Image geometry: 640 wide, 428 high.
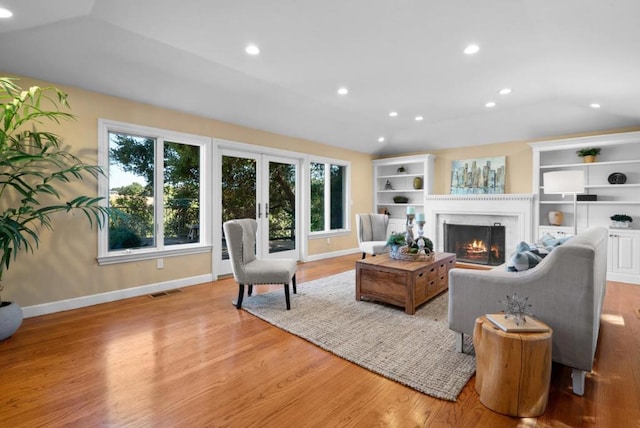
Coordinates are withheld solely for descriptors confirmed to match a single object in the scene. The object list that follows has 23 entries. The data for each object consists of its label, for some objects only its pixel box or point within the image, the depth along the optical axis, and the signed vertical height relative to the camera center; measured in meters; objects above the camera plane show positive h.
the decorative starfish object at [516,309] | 1.89 -0.59
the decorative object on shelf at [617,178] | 4.86 +0.52
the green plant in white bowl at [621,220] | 4.75 -0.13
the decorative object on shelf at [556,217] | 5.30 -0.09
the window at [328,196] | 6.53 +0.33
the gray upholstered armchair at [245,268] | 3.38 -0.62
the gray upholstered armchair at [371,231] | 5.69 -0.37
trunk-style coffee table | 3.28 -0.76
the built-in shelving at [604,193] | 4.67 +0.30
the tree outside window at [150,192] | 3.92 +0.25
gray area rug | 2.13 -1.07
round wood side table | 1.71 -0.88
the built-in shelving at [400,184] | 6.88 +0.66
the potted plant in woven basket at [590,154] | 5.02 +0.93
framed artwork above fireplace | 6.01 +0.71
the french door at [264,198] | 5.04 +0.24
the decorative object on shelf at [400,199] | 7.41 +0.29
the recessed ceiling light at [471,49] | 3.04 +1.59
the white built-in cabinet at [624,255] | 4.58 -0.64
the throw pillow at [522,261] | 2.29 -0.36
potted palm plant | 2.59 +0.39
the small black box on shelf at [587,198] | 5.00 +0.22
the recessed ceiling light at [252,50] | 3.09 +1.61
